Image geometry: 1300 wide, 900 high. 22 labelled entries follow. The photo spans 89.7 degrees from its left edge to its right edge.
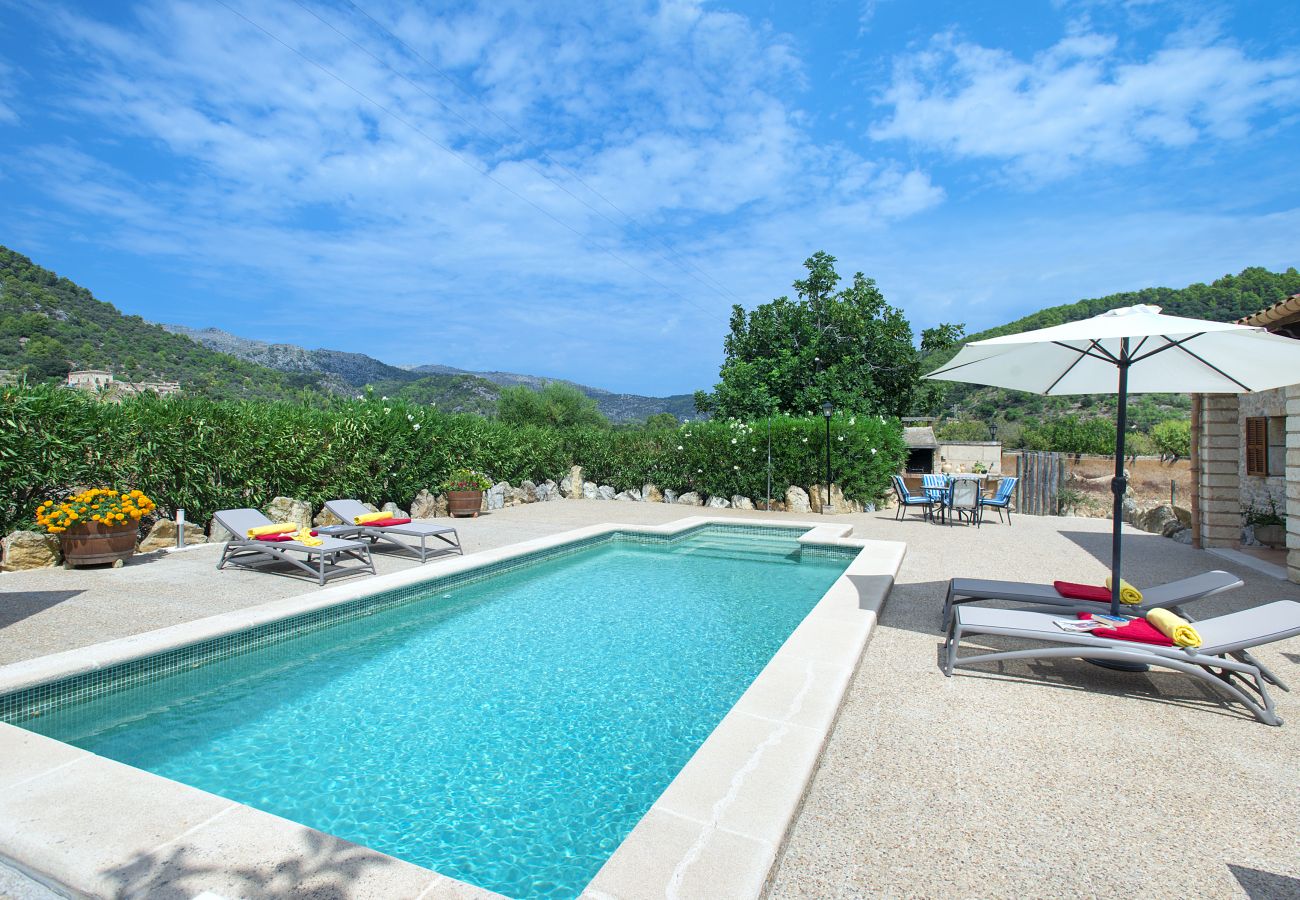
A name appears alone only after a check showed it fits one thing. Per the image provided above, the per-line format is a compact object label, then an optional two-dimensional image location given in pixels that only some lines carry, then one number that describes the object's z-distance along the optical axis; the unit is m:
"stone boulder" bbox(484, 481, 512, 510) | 14.73
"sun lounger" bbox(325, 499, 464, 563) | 8.40
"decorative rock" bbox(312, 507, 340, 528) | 10.49
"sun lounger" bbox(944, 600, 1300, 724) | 3.75
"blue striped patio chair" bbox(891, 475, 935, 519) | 12.48
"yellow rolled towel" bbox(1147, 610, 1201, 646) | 3.87
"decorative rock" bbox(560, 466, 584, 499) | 17.70
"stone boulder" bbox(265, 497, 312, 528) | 9.80
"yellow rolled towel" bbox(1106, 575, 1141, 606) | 4.80
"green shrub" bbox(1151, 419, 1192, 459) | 33.59
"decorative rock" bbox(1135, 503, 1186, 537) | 10.80
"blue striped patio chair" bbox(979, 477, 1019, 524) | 12.12
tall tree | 25.08
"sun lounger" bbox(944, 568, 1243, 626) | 4.76
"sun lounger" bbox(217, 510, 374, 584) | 7.03
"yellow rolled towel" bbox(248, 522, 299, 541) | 7.48
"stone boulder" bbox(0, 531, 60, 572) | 7.14
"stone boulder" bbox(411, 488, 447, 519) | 12.59
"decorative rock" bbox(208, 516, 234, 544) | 9.23
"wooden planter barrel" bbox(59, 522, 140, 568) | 7.20
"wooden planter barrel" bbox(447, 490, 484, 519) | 12.79
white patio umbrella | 4.14
